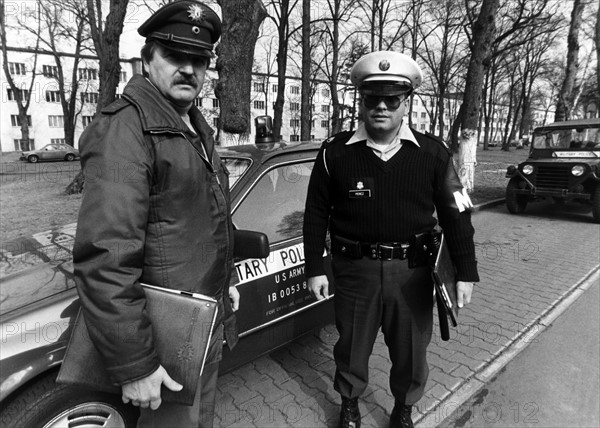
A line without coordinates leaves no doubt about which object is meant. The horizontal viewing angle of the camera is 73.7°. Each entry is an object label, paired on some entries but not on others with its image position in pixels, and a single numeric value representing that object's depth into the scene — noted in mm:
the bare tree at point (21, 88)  22281
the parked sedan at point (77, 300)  1652
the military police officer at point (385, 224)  2043
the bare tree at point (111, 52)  8483
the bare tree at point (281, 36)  17156
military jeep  8258
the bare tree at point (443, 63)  23738
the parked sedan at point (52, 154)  27812
